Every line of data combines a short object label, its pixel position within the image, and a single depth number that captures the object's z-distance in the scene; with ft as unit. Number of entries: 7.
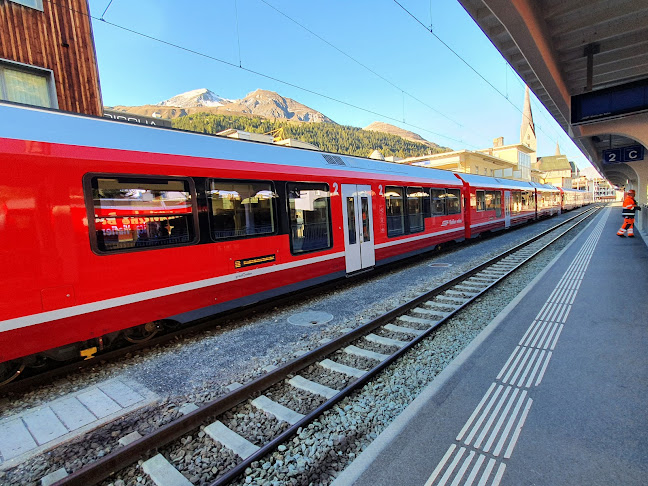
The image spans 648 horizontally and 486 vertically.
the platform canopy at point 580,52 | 19.45
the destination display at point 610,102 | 26.30
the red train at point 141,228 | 11.98
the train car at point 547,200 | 84.94
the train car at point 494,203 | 47.91
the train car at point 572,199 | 121.67
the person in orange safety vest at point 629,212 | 41.75
